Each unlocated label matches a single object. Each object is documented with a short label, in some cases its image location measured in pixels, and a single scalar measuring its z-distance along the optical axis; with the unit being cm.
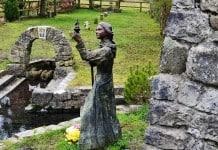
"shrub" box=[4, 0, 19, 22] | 2362
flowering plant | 650
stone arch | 1398
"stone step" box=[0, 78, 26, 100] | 1289
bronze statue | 579
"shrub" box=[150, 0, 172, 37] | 1815
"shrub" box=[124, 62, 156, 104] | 932
